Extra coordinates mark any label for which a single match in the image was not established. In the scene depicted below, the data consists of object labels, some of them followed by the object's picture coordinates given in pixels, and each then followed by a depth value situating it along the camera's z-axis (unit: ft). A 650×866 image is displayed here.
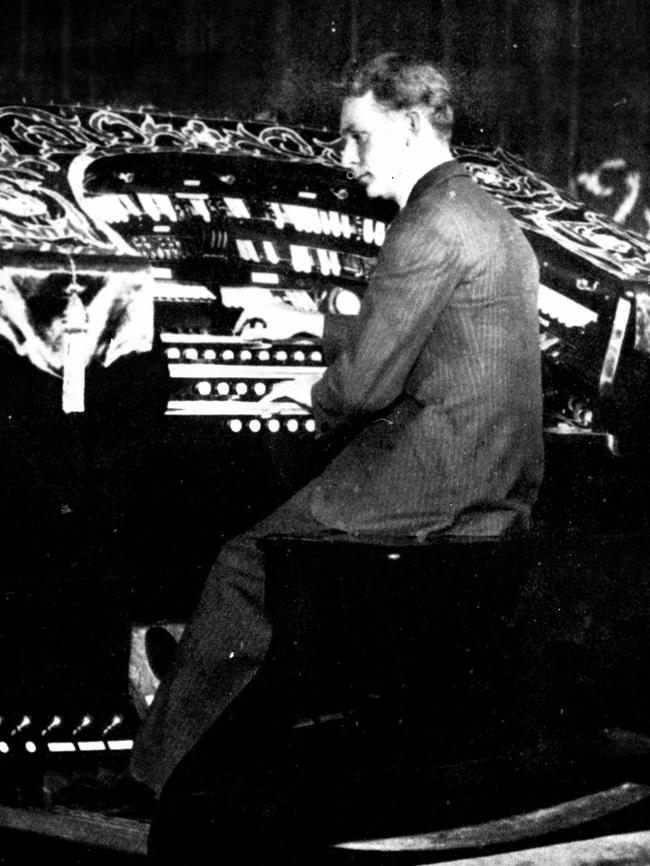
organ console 8.73
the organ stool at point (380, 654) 5.71
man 6.25
